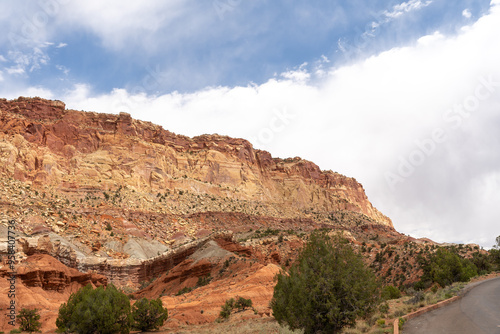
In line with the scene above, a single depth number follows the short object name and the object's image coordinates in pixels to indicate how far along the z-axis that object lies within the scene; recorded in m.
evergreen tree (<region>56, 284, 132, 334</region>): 18.61
